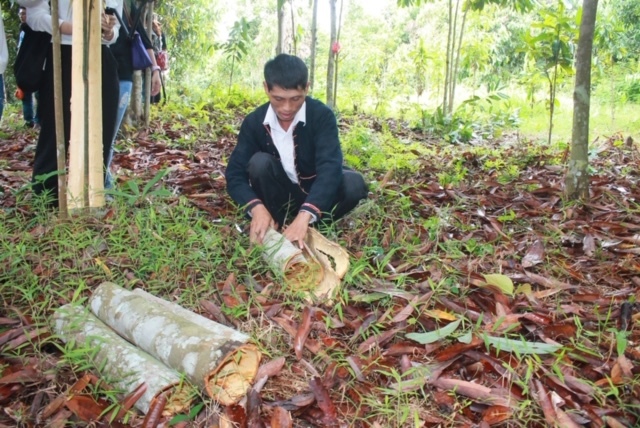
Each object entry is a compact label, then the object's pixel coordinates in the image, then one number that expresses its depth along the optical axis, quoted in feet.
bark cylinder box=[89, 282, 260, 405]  5.56
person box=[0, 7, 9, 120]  8.97
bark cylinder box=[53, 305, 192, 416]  5.49
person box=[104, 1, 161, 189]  10.39
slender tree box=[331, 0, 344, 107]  21.21
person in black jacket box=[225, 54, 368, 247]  8.64
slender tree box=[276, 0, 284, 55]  21.63
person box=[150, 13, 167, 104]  17.46
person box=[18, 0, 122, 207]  8.86
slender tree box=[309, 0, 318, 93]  20.68
